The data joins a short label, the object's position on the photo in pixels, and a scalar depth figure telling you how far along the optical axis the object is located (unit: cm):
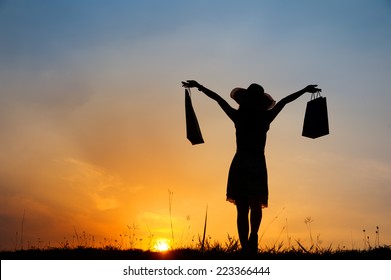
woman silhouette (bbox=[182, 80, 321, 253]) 946
